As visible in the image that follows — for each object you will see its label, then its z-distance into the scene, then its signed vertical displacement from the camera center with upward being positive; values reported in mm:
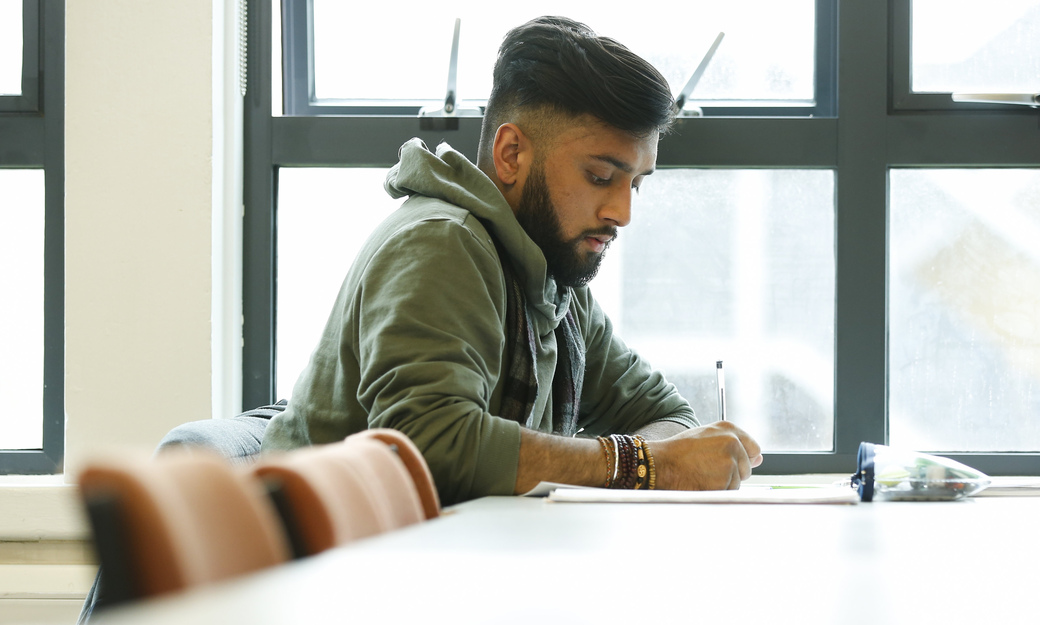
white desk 876 -96
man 1948 -5
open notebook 1891 -134
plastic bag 1951 -131
